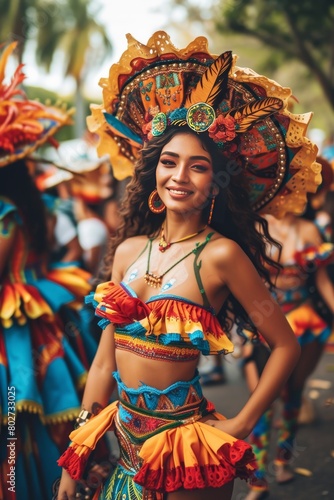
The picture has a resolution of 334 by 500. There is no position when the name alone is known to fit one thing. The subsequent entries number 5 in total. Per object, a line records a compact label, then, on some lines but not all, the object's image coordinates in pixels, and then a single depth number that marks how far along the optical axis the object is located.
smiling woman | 2.29
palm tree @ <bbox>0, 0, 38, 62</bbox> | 19.34
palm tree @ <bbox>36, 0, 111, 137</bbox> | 26.61
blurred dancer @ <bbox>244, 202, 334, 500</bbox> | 4.43
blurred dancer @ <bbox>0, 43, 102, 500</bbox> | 3.21
